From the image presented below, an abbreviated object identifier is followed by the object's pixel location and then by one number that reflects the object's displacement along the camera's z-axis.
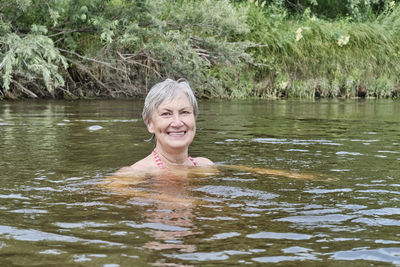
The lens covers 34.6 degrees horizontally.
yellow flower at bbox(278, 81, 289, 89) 18.40
